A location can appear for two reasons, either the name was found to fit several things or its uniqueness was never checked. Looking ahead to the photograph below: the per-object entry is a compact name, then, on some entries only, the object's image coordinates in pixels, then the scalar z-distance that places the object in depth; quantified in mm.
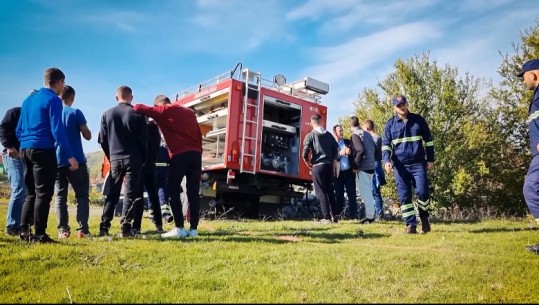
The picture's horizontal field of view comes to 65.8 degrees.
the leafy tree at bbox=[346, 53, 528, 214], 15391
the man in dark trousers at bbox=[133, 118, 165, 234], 6699
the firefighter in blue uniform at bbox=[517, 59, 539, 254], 4277
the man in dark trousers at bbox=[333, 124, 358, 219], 9055
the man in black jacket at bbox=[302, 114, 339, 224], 7840
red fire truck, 10086
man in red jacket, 5641
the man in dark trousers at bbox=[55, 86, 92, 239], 5559
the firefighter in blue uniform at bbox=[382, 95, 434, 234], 6129
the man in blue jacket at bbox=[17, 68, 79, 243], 4668
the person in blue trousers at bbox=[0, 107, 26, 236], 5617
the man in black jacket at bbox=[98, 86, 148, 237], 5512
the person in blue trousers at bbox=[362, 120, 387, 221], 8734
